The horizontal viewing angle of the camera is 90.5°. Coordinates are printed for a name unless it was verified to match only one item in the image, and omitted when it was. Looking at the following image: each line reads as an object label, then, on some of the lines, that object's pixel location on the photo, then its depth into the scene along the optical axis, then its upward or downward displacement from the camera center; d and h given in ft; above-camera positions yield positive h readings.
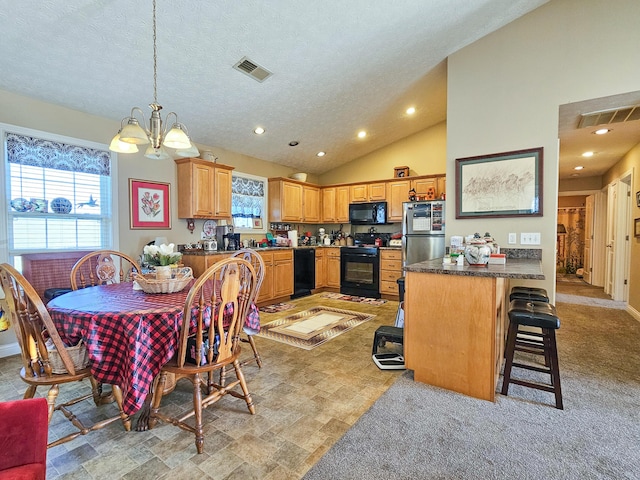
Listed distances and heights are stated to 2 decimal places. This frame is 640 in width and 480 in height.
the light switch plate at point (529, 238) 10.07 -0.18
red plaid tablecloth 5.12 -1.75
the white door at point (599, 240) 21.48 -0.47
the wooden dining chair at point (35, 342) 4.92 -1.79
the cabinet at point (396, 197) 18.35 +2.11
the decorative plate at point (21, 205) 10.03 +0.91
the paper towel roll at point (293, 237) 19.48 -0.24
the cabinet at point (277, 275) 16.28 -2.26
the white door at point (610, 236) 18.44 -0.19
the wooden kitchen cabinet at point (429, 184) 17.21 +2.70
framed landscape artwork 10.02 +1.61
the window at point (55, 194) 10.05 +1.38
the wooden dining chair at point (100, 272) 8.16 -1.10
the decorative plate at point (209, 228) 15.76 +0.26
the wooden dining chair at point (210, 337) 5.43 -1.94
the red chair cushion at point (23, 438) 3.19 -2.15
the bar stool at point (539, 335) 6.66 -2.22
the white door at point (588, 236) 23.43 -0.23
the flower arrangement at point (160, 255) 6.93 -0.48
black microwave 19.02 +1.22
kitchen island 6.97 -2.11
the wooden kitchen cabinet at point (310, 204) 20.47 +1.94
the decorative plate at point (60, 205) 10.89 +0.98
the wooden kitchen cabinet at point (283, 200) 18.85 +1.99
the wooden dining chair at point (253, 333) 7.18 -2.38
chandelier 6.63 +2.08
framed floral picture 12.86 +1.21
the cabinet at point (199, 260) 13.69 -1.20
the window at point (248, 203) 17.56 +1.76
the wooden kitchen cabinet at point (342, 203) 20.58 +1.96
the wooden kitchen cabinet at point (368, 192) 19.18 +2.55
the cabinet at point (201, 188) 14.06 +2.06
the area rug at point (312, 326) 11.19 -3.73
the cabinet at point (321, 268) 19.70 -2.19
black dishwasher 18.56 -2.27
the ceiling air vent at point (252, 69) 10.34 +5.55
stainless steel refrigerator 15.49 +0.16
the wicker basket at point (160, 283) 6.61 -1.05
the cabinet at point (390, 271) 17.57 -2.12
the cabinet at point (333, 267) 19.79 -2.12
